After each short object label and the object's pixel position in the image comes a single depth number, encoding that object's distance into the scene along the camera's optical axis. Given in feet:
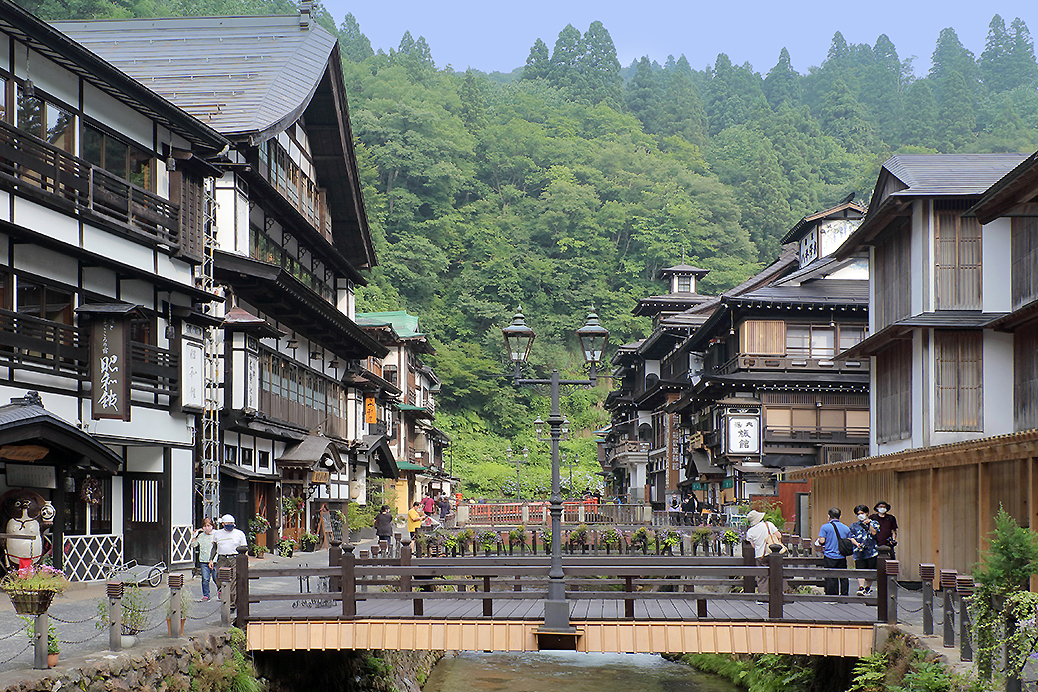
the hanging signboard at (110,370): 65.98
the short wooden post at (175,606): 45.32
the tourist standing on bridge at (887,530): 64.39
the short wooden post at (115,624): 41.52
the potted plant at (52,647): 37.32
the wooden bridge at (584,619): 49.14
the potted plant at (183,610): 45.31
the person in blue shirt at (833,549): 57.41
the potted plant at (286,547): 102.99
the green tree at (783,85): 460.96
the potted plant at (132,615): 43.34
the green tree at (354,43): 385.95
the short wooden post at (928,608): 46.01
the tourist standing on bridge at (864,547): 58.96
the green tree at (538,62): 437.58
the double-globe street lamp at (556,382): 48.57
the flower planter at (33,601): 38.19
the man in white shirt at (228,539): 61.36
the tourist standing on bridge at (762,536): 65.57
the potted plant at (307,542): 115.24
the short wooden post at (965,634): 41.11
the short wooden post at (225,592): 50.80
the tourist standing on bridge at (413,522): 102.73
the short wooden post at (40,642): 36.91
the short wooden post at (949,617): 43.52
